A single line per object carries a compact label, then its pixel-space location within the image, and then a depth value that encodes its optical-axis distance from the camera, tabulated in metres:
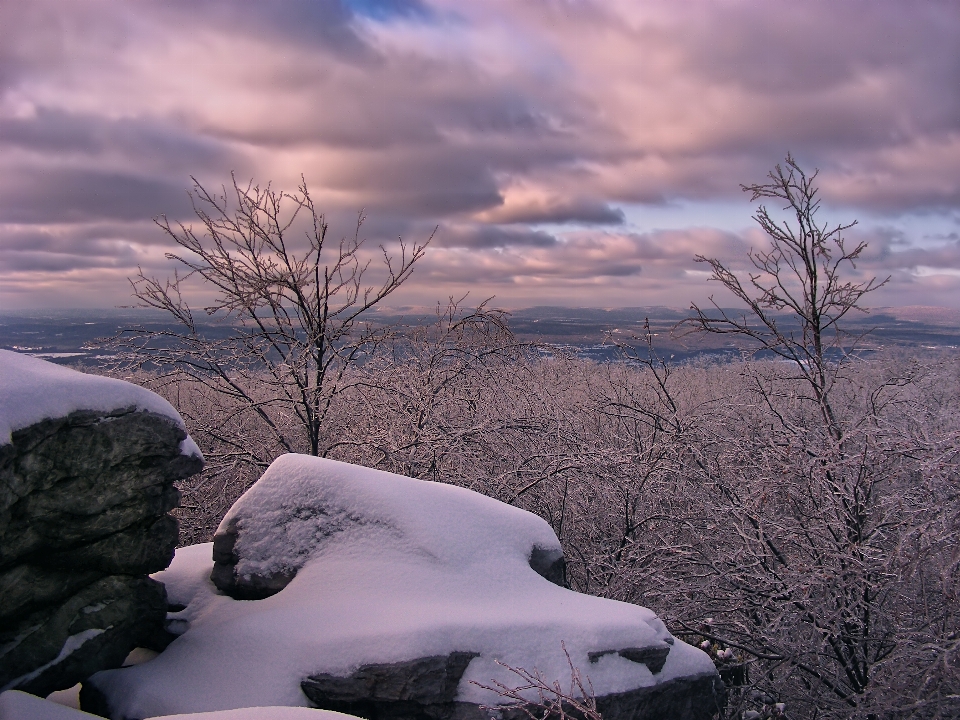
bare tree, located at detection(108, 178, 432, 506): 9.05
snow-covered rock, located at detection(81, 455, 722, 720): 3.73
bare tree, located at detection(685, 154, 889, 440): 8.45
